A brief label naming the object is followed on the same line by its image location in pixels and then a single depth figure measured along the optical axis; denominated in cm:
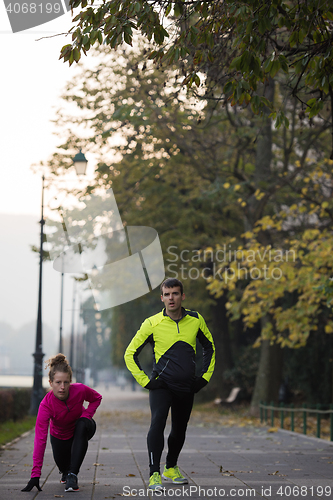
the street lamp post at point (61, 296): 3325
